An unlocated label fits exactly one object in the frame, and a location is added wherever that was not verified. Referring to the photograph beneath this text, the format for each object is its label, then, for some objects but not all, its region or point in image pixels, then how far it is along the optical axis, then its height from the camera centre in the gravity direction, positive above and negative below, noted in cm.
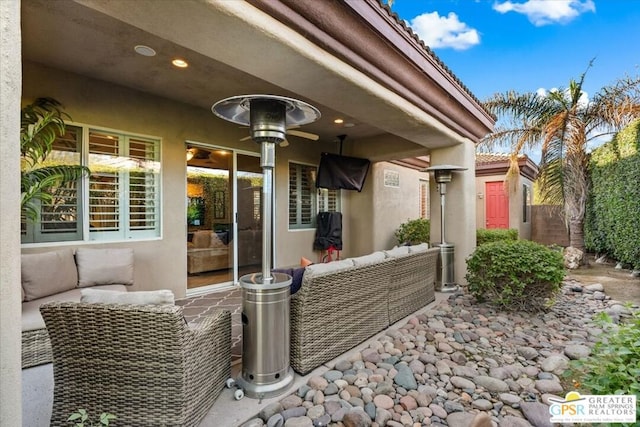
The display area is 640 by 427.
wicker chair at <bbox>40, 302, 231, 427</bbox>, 186 -91
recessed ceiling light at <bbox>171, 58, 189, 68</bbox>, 361 +183
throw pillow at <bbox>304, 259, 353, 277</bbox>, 278 -49
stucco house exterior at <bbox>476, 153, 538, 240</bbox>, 1022 +64
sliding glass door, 562 +1
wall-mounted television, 730 +107
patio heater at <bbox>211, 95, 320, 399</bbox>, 246 -68
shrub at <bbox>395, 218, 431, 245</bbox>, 812 -42
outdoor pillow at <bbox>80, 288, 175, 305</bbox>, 198 -52
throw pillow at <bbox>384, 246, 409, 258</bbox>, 388 -47
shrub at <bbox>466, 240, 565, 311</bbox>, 413 -79
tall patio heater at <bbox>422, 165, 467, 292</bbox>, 556 -80
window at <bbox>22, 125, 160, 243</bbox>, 395 +34
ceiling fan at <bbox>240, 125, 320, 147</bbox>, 280 +77
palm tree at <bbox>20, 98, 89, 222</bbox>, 328 +69
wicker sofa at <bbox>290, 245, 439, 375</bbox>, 277 -91
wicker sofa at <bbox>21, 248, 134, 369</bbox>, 281 -71
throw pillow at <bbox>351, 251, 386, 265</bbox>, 336 -48
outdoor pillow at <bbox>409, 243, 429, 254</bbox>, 439 -48
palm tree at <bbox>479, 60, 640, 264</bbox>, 670 +205
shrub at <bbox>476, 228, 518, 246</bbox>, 722 -45
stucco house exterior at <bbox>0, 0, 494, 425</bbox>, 196 +140
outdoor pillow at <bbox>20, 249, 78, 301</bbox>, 319 -61
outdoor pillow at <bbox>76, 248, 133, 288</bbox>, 373 -61
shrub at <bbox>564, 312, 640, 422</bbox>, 143 -73
